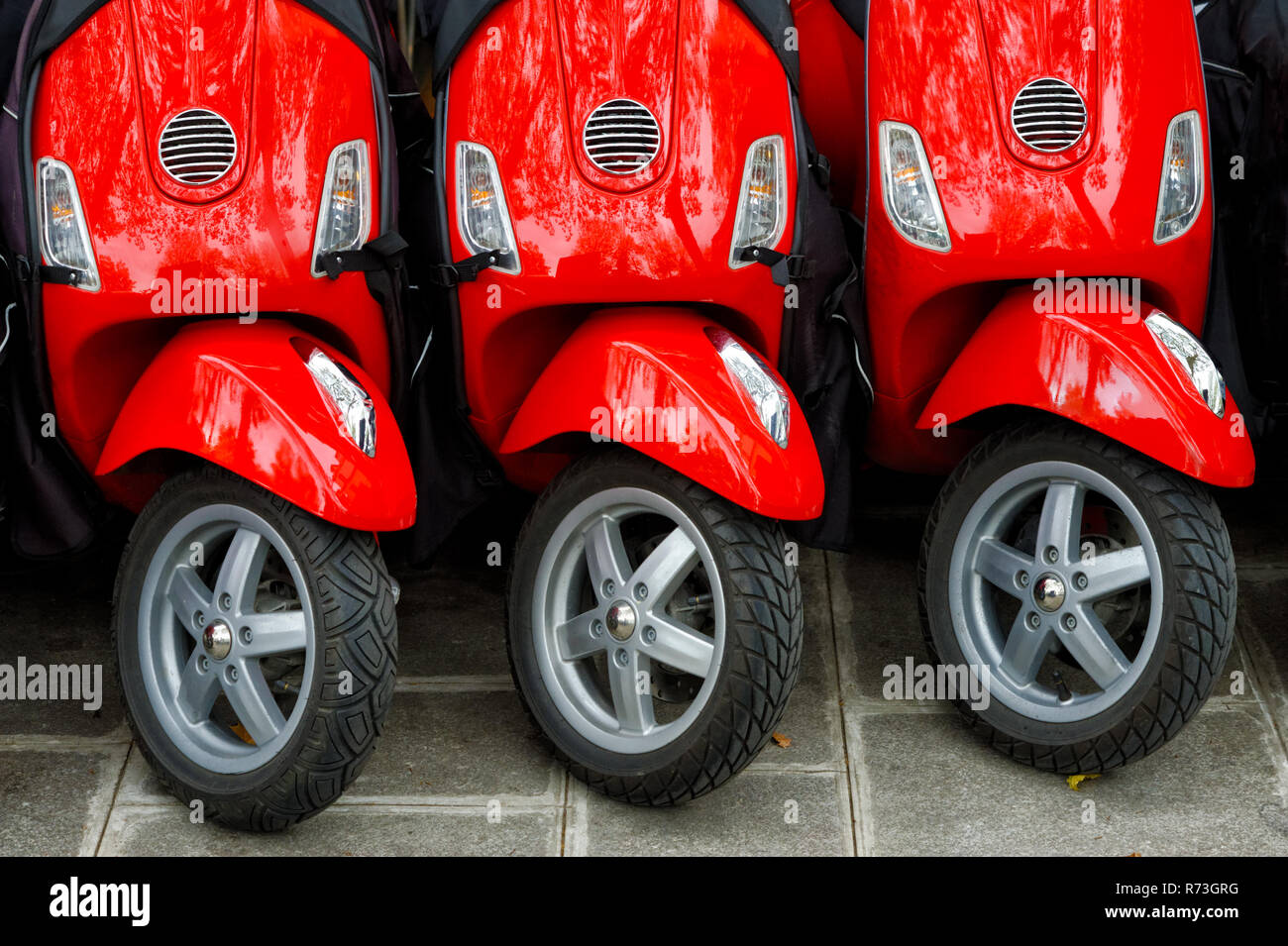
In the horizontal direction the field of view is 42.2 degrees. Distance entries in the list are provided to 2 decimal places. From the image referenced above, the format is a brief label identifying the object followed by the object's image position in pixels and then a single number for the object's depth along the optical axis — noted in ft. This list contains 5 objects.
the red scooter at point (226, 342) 9.57
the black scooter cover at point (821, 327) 10.80
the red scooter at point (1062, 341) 9.84
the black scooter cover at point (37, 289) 10.26
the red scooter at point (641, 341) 9.70
